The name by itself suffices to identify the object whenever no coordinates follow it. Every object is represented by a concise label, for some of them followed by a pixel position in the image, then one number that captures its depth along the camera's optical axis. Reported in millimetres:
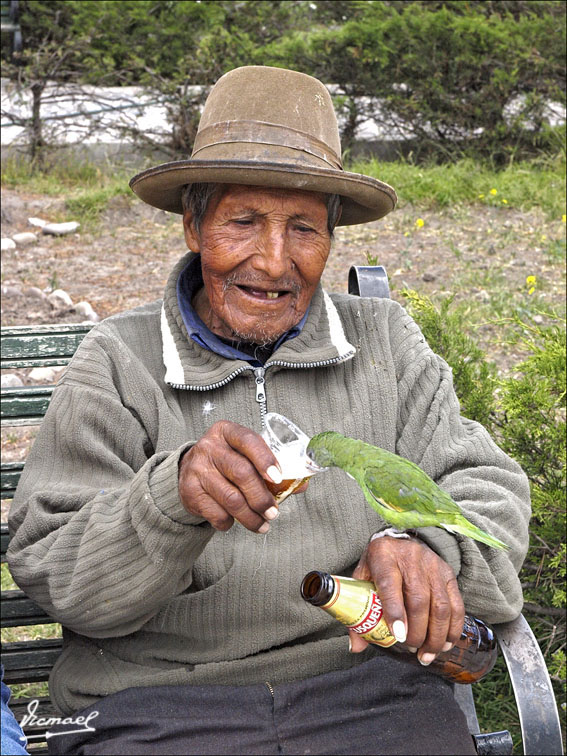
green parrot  2197
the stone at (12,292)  6215
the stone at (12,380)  5535
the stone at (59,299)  6102
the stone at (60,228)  7305
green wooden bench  2533
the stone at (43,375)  5487
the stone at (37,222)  7449
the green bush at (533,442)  3533
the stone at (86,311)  5968
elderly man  2357
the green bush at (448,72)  8039
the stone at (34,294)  6188
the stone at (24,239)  7172
